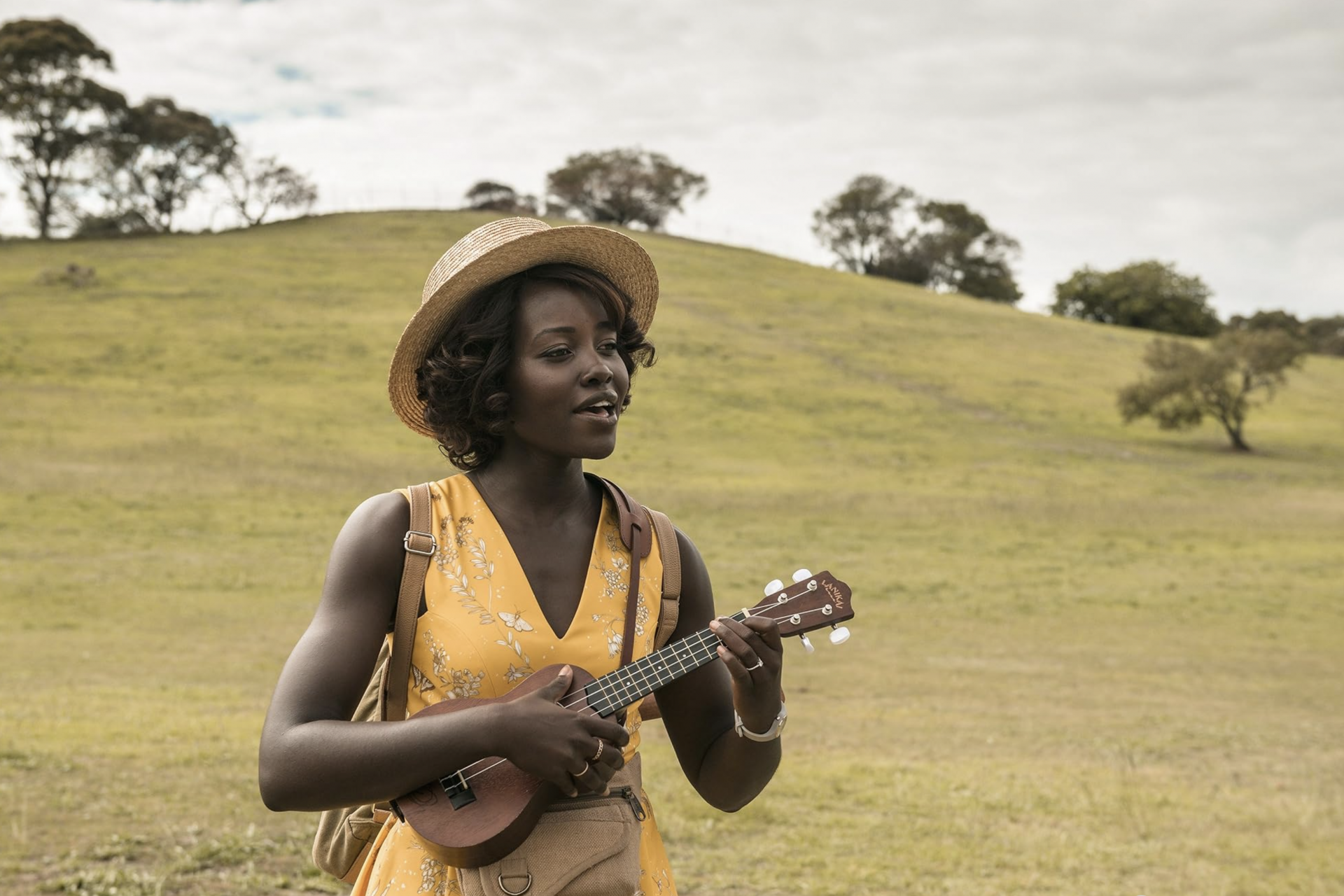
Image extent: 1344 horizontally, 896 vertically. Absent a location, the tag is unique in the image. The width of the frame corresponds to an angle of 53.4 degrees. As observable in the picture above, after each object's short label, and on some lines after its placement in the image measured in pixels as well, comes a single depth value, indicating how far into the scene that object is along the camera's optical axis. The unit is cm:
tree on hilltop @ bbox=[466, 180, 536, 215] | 9394
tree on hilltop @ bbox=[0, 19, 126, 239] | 7000
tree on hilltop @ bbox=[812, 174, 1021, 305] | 9881
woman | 235
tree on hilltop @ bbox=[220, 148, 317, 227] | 8025
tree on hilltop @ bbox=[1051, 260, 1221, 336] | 8831
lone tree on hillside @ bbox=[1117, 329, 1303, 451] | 4700
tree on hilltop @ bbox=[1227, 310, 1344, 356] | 8994
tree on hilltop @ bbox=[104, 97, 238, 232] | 7469
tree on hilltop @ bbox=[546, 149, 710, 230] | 9431
